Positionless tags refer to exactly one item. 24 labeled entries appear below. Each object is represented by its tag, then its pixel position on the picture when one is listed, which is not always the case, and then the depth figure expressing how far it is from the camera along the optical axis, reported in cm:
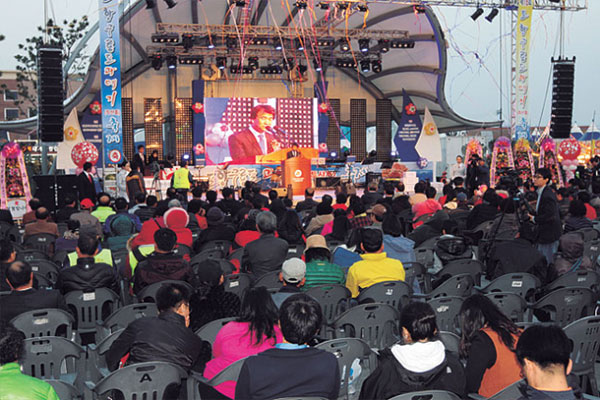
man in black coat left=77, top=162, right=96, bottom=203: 1213
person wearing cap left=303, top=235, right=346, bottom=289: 527
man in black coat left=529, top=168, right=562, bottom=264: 697
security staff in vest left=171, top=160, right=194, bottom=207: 1572
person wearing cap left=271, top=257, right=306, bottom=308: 455
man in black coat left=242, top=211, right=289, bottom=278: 608
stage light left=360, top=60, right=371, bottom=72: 2277
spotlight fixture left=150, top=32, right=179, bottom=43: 1934
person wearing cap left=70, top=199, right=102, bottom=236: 780
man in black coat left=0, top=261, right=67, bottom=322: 432
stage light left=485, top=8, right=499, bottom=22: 1856
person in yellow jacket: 511
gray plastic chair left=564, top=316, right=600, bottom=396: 376
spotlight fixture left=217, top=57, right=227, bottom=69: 2214
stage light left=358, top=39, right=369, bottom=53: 2133
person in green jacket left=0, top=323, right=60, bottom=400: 252
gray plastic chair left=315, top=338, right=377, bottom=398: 345
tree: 3094
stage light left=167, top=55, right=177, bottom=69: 2175
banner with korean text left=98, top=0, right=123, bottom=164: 1416
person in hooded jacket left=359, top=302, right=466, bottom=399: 293
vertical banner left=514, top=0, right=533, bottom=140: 1881
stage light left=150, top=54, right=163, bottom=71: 2173
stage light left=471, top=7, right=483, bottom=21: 1870
